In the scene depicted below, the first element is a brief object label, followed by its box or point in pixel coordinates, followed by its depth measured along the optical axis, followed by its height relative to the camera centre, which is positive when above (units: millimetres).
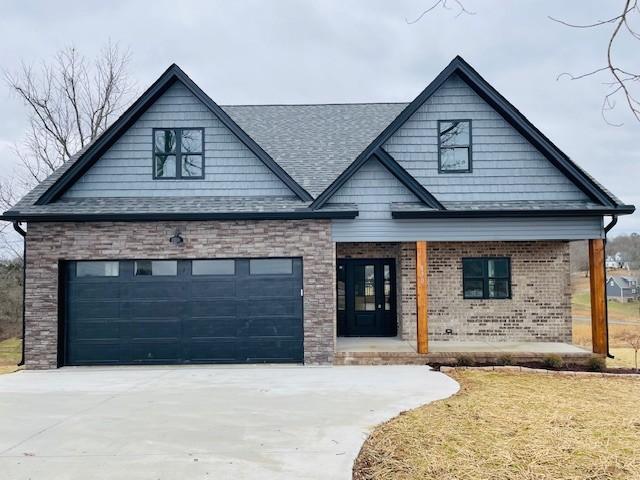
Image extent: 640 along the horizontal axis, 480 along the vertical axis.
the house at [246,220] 11516 +1080
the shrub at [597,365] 10773 -2085
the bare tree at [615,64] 2963 +1230
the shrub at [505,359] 11125 -2016
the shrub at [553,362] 10742 -2017
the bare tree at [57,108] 25375 +8108
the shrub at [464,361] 11164 -2051
